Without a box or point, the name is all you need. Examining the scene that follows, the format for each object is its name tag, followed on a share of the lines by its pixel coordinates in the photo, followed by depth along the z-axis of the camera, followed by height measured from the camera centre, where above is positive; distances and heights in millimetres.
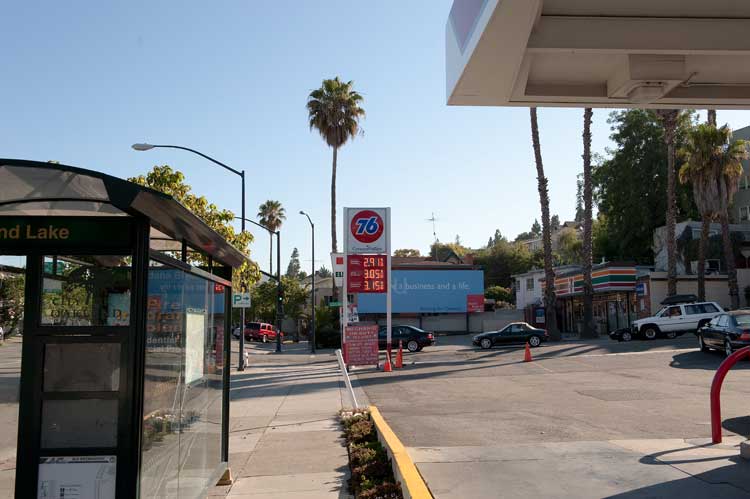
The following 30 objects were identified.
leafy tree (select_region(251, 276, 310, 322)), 63188 +2626
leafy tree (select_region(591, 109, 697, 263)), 55062 +11154
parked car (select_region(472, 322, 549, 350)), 34156 -650
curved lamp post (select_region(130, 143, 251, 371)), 23312 +6058
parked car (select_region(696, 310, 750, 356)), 20219 -355
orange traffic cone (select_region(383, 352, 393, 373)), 23233 -1394
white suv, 30969 +48
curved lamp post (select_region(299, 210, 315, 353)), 41303 +1976
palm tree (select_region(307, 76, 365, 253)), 46812 +14359
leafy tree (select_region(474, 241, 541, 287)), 86875 +7577
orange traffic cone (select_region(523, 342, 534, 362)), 25312 -1170
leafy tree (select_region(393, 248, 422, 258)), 122250 +12789
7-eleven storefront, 42688 +1626
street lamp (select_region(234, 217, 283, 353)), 42700 +893
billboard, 57344 +2808
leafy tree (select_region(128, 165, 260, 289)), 23500 +4428
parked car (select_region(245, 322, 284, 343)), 60312 -486
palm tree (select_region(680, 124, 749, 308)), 36188 +7642
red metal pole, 8695 -1018
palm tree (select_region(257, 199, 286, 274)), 83688 +13546
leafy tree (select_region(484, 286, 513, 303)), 75500 +3278
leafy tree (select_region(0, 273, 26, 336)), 6020 +265
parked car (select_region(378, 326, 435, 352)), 34656 -663
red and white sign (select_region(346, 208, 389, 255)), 24656 +3296
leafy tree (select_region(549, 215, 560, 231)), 161000 +24752
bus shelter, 4602 -37
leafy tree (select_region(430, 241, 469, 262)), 108625 +12282
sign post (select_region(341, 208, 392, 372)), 24078 +2557
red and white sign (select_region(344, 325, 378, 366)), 23875 -701
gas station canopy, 5535 +2415
